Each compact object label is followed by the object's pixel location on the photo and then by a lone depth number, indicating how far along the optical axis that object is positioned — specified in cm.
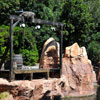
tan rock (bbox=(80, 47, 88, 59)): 1647
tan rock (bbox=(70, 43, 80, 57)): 1609
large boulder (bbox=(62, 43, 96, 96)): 1562
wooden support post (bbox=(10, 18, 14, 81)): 1164
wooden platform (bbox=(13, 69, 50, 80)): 1209
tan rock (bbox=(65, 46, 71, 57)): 1608
